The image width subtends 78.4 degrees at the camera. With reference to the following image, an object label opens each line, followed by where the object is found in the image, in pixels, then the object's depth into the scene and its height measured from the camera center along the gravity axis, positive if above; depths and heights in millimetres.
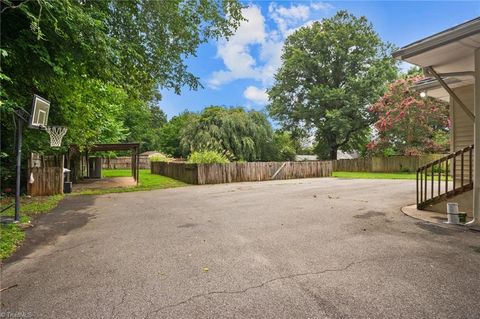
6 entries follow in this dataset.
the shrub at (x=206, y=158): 15378 +73
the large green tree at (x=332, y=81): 26266 +7652
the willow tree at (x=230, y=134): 23266 +2105
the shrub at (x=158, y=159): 23447 +21
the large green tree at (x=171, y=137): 34750 +3041
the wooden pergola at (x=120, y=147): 14850 +672
